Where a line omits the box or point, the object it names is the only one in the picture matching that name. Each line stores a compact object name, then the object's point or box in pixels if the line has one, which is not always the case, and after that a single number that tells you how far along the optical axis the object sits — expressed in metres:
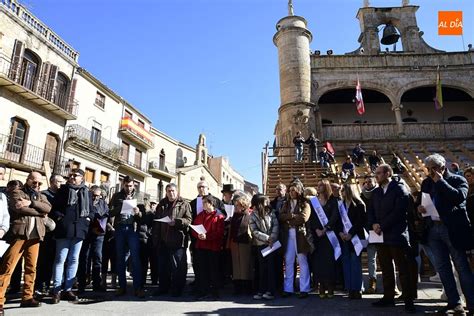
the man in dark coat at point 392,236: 3.86
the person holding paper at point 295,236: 4.71
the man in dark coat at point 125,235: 4.97
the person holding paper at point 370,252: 4.97
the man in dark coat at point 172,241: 4.90
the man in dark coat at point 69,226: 4.41
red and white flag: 17.56
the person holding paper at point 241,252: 4.96
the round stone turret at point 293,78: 18.64
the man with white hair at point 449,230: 3.40
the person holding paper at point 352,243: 4.51
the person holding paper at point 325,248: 4.58
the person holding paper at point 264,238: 4.70
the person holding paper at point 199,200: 5.46
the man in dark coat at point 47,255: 5.00
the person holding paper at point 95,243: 5.34
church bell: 20.77
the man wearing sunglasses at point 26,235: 3.95
